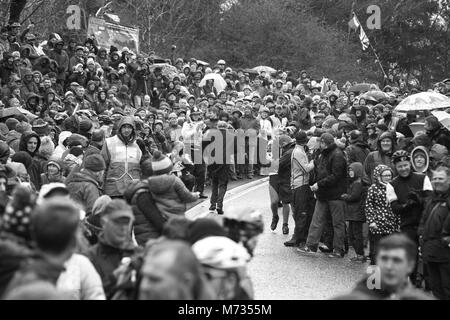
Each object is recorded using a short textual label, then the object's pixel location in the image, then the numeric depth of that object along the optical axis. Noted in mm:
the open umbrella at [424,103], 27294
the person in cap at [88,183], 15627
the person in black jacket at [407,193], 16978
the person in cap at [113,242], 10639
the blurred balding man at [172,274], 6931
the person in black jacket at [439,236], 15375
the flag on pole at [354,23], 52318
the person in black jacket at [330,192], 21013
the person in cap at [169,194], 15009
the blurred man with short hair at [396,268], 8482
